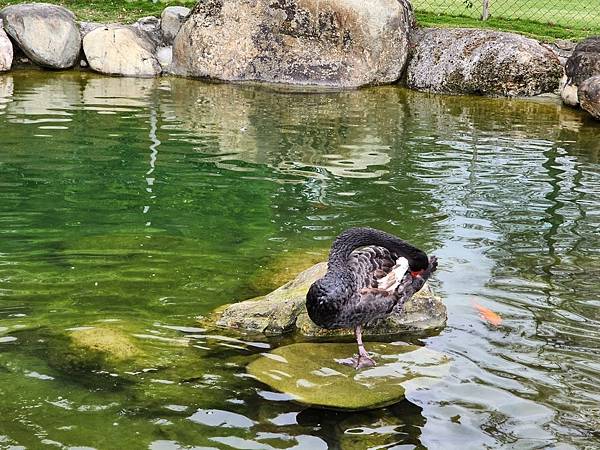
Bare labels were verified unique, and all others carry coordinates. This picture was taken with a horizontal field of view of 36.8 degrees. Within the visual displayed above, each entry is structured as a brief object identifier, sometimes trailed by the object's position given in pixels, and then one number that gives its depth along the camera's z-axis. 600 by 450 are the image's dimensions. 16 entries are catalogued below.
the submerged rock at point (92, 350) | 5.39
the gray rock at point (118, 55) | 17.47
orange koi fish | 6.23
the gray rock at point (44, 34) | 17.25
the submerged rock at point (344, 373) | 5.02
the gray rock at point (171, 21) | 18.39
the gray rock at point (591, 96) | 14.19
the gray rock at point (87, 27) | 18.06
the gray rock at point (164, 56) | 17.84
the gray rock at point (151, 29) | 18.33
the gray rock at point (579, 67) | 15.13
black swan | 5.12
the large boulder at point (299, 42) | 17.16
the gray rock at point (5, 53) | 17.05
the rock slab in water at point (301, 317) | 6.05
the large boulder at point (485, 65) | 16.23
